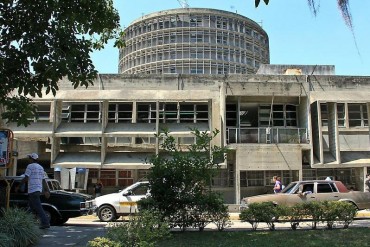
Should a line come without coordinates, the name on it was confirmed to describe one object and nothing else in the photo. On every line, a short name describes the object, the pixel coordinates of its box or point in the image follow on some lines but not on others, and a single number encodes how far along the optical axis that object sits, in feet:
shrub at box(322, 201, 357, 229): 38.70
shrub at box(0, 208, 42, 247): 26.55
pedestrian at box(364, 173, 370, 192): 74.28
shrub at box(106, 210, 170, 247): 20.53
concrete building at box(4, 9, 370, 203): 91.81
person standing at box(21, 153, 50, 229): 34.86
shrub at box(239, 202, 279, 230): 38.83
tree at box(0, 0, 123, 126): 27.37
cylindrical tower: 264.72
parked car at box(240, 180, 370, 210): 56.08
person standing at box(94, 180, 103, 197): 87.43
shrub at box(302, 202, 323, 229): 38.99
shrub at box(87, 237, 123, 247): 19.49
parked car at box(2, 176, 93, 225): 46.42
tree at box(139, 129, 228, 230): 36.11
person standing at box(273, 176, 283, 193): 73.82
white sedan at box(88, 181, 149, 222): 54.54
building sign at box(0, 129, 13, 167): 31.22
